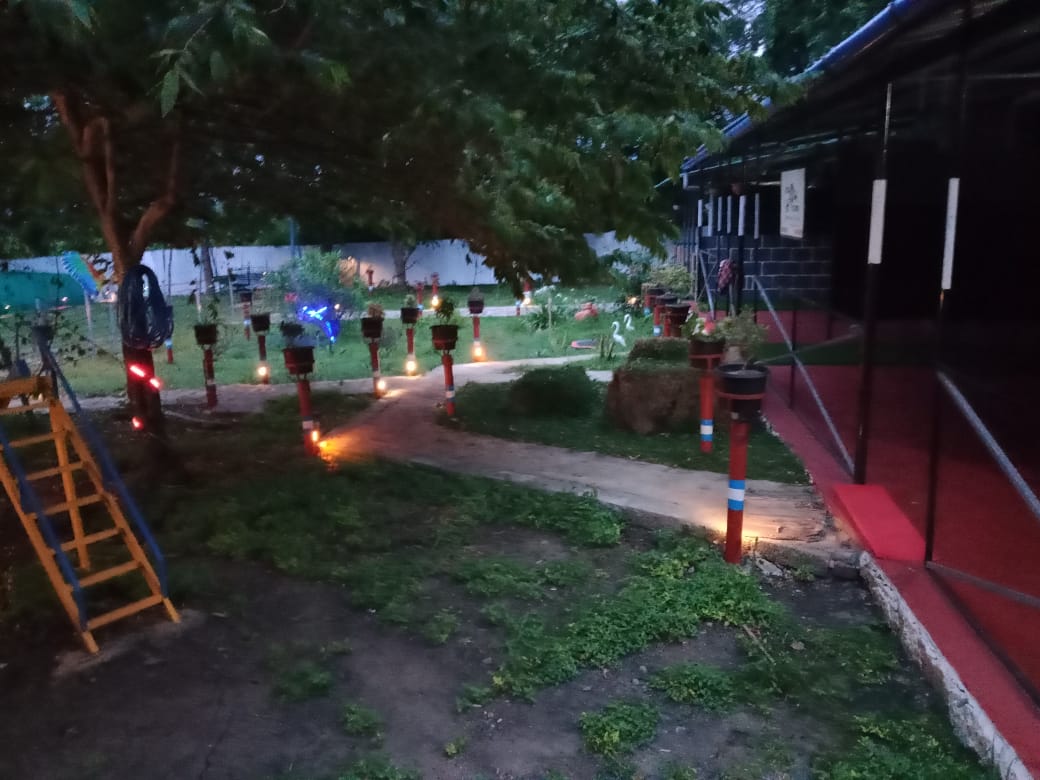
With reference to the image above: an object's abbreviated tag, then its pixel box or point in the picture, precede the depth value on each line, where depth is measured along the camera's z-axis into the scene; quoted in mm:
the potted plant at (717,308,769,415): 4691
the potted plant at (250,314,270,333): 11273
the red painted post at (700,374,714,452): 7215
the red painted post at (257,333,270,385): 11651
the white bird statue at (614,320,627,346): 13611
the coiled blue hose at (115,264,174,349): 6426
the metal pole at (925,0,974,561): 4027
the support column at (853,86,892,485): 5328
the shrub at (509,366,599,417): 9047
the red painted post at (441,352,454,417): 8828
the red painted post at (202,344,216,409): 9938
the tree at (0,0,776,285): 4098
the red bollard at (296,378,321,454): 7445
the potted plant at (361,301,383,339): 9711
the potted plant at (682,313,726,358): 7113
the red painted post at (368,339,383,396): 10025
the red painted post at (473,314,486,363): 13055
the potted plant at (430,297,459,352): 8570
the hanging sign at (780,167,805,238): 7855
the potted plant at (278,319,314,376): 7262
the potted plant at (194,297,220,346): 9750
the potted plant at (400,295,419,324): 10820
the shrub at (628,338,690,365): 8844
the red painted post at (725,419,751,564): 4883
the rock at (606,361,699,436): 8047
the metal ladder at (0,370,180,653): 4145
